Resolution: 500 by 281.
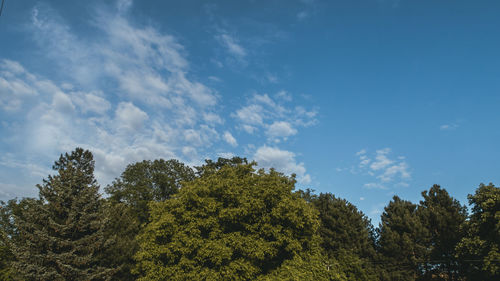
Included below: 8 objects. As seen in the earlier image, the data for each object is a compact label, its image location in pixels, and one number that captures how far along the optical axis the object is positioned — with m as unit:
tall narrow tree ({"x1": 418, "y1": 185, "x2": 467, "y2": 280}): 32.66
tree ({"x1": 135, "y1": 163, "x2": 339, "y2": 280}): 22.97
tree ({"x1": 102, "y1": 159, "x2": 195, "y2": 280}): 34.12
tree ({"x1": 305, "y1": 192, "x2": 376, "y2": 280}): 33.89
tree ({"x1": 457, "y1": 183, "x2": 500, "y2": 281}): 25.00
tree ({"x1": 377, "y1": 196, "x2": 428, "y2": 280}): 32.78
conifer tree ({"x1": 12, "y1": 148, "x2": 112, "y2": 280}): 24.89
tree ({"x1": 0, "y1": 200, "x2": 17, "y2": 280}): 31.41
